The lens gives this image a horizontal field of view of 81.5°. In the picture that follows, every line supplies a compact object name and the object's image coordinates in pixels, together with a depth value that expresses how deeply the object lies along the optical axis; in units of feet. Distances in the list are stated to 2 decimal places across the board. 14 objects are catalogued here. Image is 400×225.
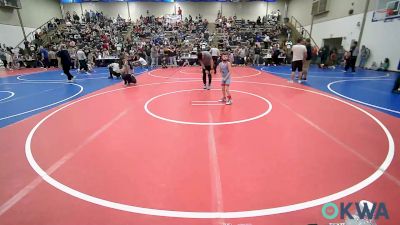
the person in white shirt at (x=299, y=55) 32.45
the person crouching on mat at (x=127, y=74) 33.98
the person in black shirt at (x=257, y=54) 62.44
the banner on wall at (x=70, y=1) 94.57
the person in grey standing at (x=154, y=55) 59.41
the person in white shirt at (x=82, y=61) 48.24
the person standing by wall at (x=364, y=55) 51.26
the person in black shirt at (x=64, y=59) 37.14
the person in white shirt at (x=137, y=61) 61.11
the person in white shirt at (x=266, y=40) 73.36
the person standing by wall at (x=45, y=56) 61.62
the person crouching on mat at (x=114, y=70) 41.39
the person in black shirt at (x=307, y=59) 34.82
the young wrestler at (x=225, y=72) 21.98
